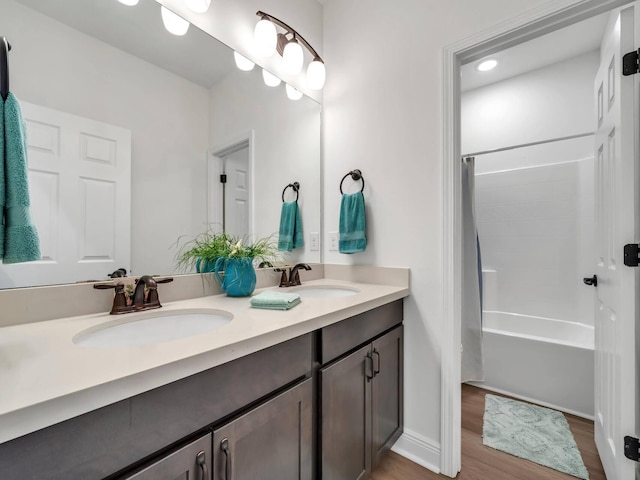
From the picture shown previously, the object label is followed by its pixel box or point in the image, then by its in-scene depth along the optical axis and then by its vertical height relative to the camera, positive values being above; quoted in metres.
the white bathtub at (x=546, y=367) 1.85 -0.85
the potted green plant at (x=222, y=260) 1.23 -0.08
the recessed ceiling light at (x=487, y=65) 2.34 +1.43
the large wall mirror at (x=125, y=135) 0.89 +0.40
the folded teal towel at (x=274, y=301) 1.03 -0.21
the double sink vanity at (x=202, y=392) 0.48 -0.34
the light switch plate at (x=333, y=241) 1.87 +0.00
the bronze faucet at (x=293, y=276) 1.59 -0.19
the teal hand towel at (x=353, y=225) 1.65 +0.10
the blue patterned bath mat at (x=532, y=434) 1.44 -1.07
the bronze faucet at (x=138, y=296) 0.97 -0.19
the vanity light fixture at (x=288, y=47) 1.49 +1.07
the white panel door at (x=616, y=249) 1.11 -0.03
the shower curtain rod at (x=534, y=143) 2.22 +0.81
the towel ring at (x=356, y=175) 1.73 +0.39
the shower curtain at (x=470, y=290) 2.16 -0.36
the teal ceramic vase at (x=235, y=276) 1.23 -0.14
